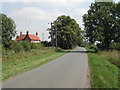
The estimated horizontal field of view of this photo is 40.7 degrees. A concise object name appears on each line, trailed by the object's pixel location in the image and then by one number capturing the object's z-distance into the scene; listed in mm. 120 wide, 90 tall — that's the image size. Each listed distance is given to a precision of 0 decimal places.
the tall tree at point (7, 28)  52788
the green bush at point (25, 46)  27188
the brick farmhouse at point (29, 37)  86575
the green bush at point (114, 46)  31744
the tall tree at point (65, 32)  57344
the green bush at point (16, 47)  23272
